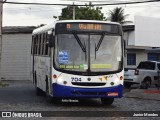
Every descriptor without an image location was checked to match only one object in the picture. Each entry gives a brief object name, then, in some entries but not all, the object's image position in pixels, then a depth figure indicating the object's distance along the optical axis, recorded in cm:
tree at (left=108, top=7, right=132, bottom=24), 6406
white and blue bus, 1641
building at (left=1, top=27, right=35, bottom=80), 3981
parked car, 2822
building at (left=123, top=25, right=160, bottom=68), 3975
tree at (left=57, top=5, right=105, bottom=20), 6300
